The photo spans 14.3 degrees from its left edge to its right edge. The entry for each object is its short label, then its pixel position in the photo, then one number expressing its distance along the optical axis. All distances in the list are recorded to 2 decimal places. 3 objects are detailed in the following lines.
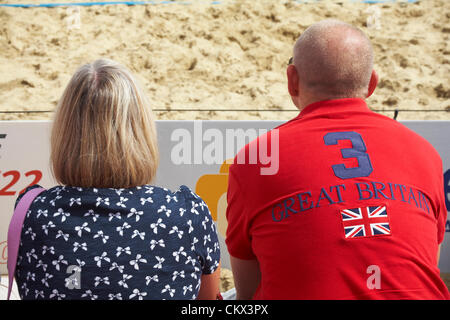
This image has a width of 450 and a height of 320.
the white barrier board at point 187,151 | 5.32
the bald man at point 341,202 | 3.45
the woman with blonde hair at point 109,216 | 3.49
